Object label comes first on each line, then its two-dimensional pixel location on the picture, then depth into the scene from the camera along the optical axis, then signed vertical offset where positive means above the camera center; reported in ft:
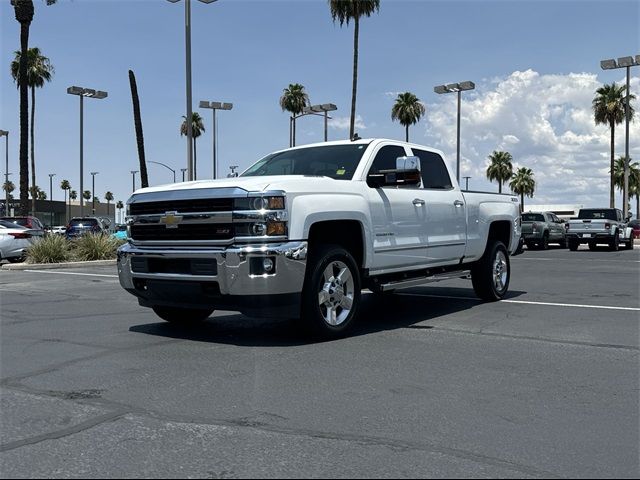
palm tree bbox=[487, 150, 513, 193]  258.98 +24.23
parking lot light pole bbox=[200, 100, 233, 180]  110.93 +20.58
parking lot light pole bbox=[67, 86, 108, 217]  116.06 +23.82
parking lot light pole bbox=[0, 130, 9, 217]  171.01 +24.04
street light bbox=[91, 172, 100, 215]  344.20 +23.95
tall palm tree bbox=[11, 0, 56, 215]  84.12 +19.84
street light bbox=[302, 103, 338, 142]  125.49 +23.01
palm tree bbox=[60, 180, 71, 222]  451.12 +28.39
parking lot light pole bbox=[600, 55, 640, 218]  112.57 +28.14
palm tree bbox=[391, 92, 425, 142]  180.86 +32.58
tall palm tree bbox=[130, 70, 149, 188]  96.12 +15.01
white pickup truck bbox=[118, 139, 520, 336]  20.45 -0.32
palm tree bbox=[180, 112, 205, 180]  238.27 +37.39
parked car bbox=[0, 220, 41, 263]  60.34 -1.39
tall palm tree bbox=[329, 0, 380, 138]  111.24 +36.86
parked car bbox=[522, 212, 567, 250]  98.07 -0.42
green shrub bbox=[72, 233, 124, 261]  62.59 -2.07
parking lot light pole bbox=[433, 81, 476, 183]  112.93 +24.33
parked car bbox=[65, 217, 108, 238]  96.99 +0.20
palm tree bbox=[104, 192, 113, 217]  501.15 +23.08
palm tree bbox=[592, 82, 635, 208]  167.32 +31.29
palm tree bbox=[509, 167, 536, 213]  284.00 +19.55
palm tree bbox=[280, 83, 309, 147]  183.93 +36.13
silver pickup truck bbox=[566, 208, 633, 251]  89.30 -0.10
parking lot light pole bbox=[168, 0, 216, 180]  66.44 +18.36
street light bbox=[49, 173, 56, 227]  299.70 +8.01
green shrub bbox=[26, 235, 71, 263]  58.54 -2.23
